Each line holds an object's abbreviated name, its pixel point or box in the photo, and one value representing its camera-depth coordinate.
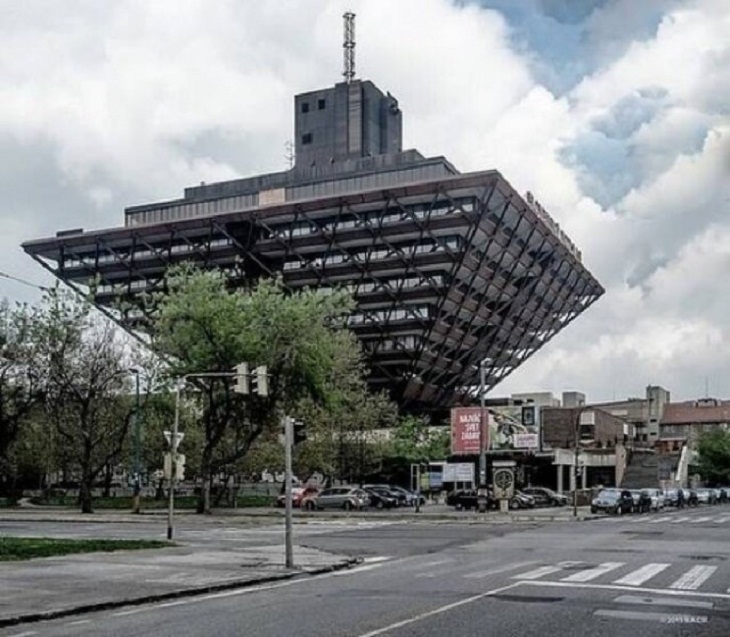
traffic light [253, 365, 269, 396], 31.41
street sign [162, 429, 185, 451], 32.11
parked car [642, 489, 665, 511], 70.69
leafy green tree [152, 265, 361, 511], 56.22
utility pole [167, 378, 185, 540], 31.94
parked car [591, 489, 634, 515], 61.78
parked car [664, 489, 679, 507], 77.44
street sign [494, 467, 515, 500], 60.97
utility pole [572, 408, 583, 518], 56.68
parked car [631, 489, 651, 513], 66.38
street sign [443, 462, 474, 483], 68.69
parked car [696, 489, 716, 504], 91.80
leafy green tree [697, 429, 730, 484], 132.12
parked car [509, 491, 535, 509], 67.12
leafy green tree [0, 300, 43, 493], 58.00
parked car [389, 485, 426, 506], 74.72
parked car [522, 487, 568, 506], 72.38
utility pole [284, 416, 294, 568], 22.36
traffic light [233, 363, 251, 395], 31.17
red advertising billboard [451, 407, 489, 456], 70.81
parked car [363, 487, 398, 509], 70.56
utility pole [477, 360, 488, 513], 59.03
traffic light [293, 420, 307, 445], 23.23
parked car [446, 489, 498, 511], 64.50
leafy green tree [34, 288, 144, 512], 59.53
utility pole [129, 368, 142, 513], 58.53
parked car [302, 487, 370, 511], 66.88
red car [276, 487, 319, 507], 72.62
